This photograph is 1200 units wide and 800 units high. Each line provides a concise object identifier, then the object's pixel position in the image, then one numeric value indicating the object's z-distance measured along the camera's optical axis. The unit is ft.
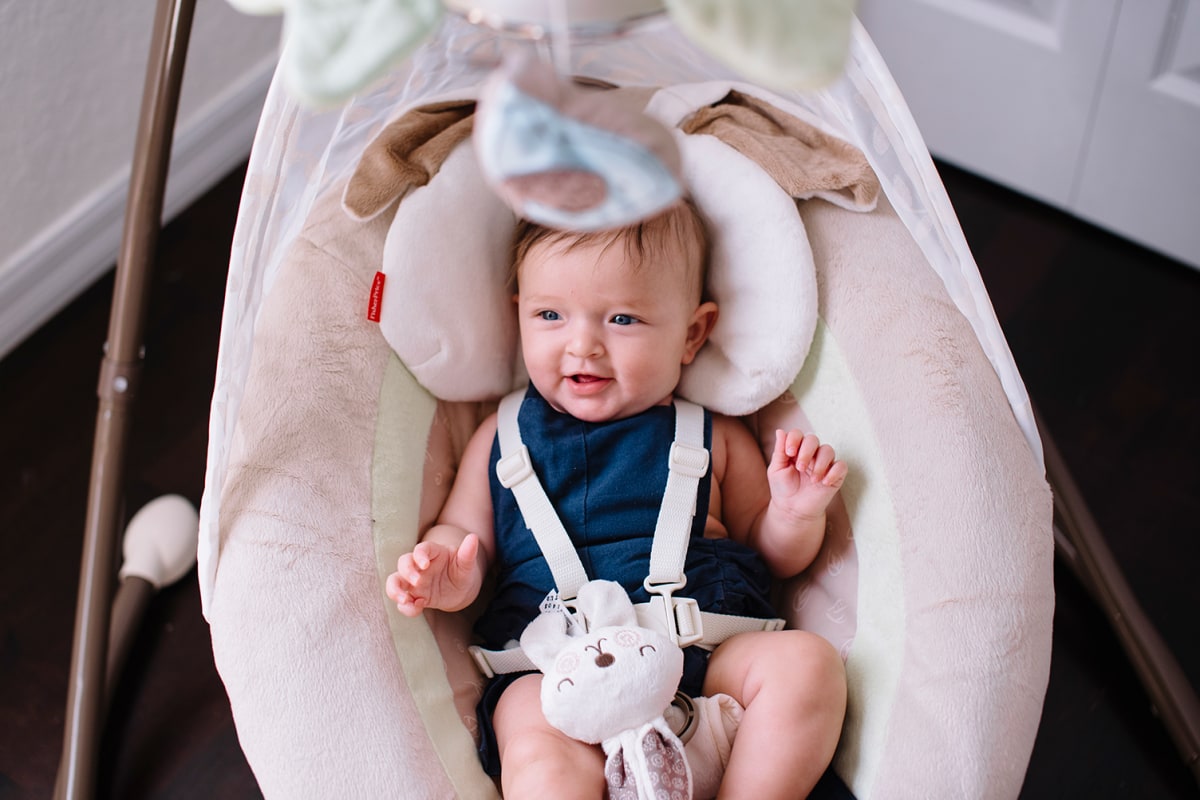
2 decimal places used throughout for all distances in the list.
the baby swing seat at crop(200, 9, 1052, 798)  3.29
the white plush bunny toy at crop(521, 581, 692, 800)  3.29
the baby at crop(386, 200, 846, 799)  3.44
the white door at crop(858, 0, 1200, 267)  5.56
